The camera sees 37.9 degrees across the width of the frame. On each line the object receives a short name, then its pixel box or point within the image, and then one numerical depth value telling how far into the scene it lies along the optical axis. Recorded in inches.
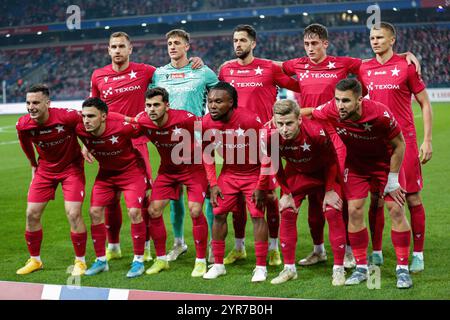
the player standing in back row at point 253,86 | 265.0
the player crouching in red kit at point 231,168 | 237.5
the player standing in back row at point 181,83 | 274.5
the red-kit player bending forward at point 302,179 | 229.1
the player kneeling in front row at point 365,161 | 215.5
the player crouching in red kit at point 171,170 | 246.0
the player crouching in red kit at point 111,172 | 245.9
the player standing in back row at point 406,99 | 239.3
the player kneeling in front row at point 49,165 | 250.4
